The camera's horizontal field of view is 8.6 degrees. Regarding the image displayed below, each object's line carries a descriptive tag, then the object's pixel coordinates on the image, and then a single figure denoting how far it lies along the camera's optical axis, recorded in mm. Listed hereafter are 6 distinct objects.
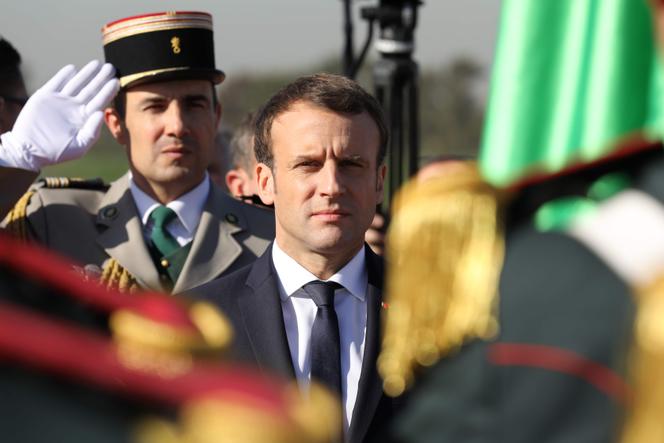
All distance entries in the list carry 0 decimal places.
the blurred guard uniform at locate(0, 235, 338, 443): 3826
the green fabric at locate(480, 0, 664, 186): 4544
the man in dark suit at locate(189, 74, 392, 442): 5102
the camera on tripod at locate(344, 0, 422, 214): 6010
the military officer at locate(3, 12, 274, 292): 5517
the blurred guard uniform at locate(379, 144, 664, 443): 4123
